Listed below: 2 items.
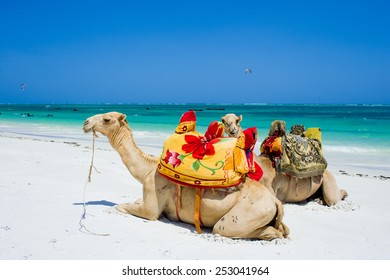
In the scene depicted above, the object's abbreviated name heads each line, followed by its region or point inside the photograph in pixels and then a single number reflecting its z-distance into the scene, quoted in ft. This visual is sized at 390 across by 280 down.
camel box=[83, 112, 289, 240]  15.40
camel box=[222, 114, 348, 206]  21.53
